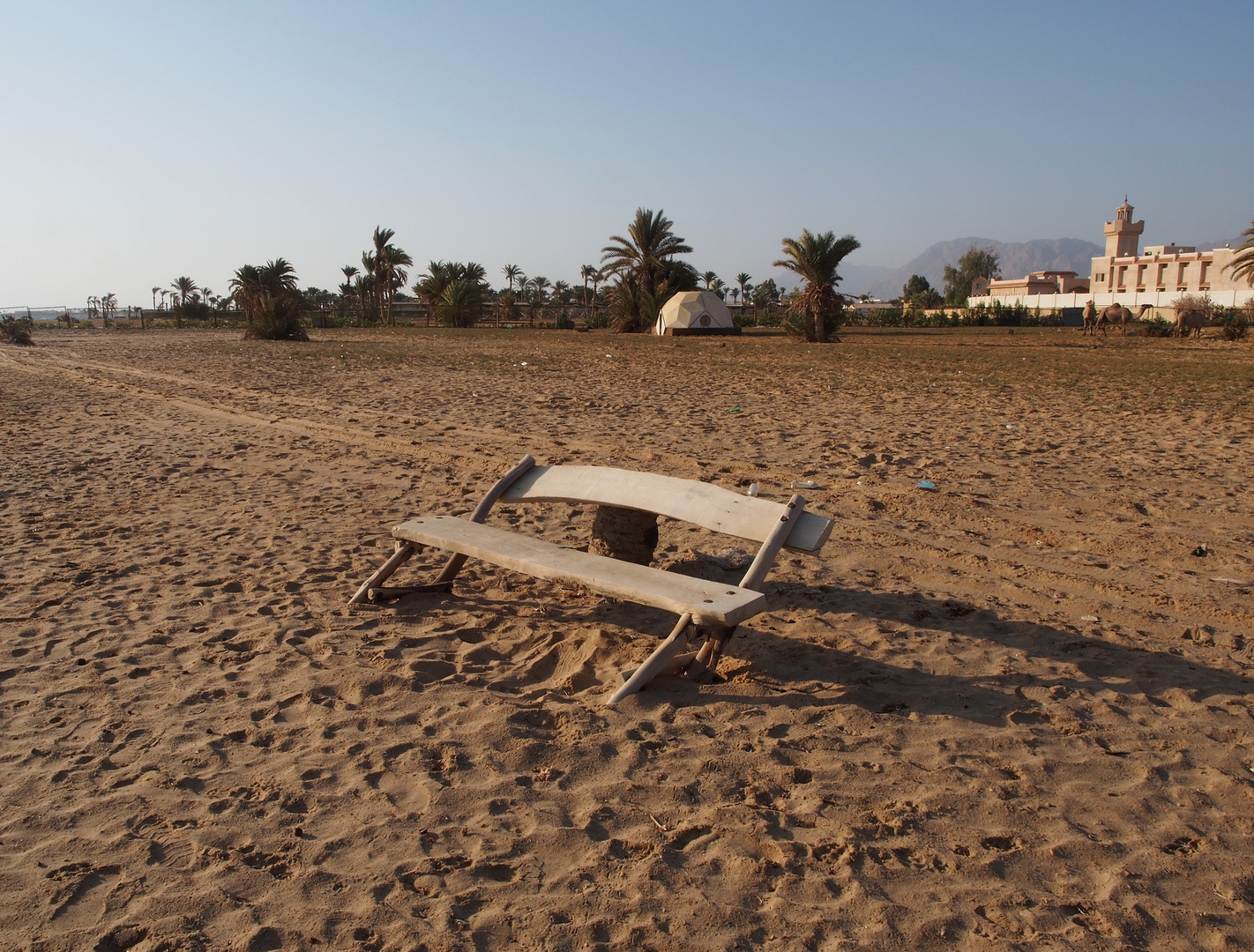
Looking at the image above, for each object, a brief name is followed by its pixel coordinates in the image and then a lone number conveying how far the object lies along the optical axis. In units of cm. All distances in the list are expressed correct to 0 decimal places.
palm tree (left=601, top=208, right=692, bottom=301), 4350
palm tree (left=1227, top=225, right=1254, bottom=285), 3206
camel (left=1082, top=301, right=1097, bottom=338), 3469
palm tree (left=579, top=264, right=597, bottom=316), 7564
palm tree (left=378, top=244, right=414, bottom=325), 6122
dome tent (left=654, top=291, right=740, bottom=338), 3666
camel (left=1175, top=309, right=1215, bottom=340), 3088
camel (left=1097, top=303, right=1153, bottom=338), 3110
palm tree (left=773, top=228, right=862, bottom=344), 3042
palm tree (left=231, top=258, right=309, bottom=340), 3022
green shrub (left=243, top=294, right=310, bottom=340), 3020
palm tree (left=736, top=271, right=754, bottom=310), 9369
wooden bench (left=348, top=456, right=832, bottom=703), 327
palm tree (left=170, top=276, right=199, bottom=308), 8288
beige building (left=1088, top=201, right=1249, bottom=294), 5428
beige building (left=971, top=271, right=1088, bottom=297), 7138
